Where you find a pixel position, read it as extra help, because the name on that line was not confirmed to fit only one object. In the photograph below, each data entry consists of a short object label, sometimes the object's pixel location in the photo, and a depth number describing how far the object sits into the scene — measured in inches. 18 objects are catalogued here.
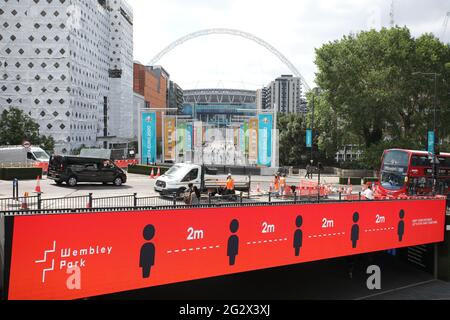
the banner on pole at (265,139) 1949.9
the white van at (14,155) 1532.1
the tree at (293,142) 2827.3
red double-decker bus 1199.6
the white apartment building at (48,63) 2755.9
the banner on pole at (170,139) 2034.9
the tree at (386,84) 1980.8
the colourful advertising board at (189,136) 2066.9
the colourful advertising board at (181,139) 2040.4
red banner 544.0
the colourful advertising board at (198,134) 2099.5
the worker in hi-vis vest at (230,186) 881.5
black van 1098.1
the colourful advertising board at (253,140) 1985.7
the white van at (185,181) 968.9
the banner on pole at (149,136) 1947.6
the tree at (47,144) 2399.6
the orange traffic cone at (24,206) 549.8
